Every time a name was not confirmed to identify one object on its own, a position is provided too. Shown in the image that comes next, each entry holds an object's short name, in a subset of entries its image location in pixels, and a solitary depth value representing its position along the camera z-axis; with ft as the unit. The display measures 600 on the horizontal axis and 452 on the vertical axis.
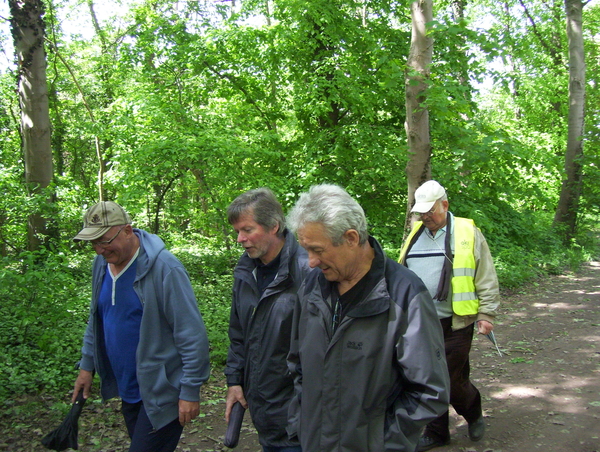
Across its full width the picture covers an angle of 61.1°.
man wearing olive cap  9.36
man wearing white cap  12.98
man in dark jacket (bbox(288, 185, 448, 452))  6.59
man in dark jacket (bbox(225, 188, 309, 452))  8.91
